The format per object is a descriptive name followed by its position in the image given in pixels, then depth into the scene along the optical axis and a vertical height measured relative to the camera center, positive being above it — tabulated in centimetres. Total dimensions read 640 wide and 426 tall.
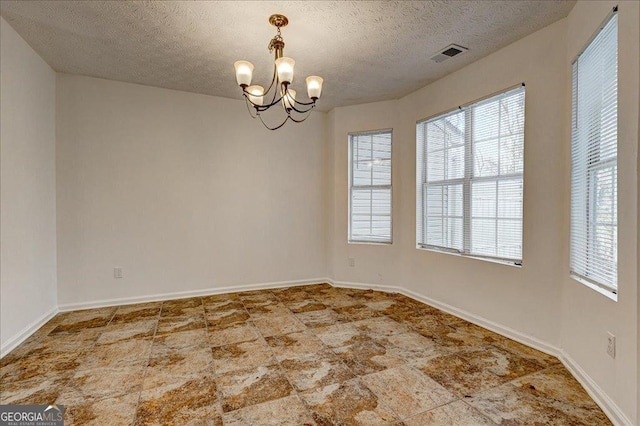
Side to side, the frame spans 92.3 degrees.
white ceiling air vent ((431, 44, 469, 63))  295 +157
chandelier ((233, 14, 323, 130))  227 +104
